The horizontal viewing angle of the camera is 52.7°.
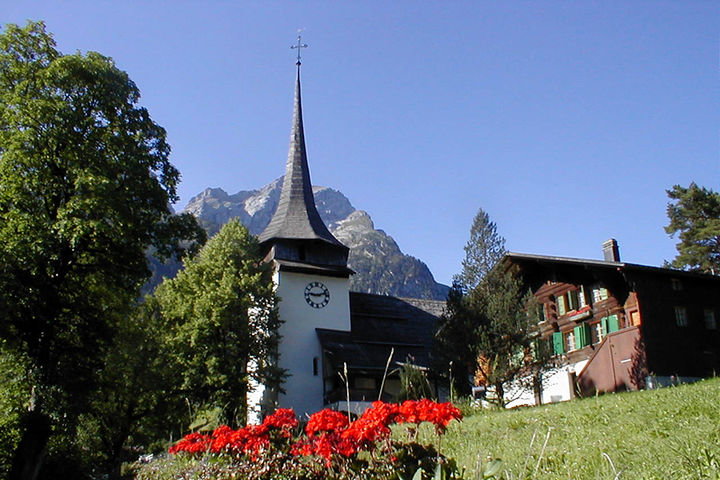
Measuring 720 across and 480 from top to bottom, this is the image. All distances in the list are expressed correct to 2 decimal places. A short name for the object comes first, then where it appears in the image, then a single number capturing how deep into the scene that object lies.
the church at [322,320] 39.06
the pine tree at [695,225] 48.41
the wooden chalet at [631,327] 26.91
